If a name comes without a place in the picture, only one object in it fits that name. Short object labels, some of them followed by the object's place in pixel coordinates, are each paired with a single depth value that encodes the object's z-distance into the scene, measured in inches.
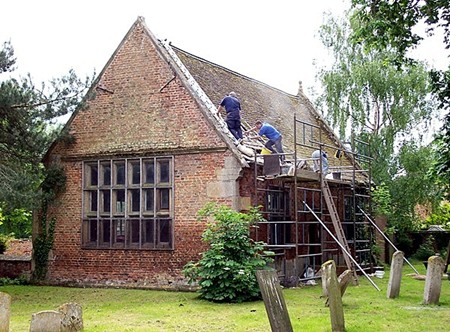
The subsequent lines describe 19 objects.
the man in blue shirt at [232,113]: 845.8
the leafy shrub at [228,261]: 715.4
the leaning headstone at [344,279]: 596.3
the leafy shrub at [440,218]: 1612.9
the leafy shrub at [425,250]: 1502.2
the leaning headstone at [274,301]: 422.0
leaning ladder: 849.7
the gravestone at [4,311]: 443.5
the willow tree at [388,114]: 1375.5
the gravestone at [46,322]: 430.9
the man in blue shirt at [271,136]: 855.7
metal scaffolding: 848.3
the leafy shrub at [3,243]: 1105.4
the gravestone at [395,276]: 695.1
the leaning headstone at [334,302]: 477.7
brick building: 839.1
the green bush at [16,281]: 949.8
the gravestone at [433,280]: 633.0
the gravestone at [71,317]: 478.3
